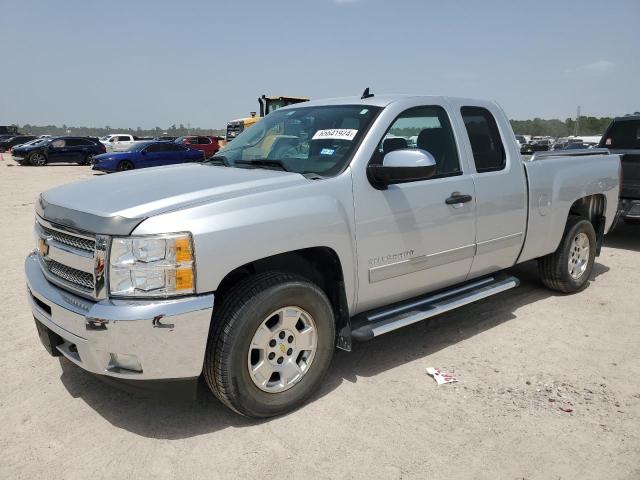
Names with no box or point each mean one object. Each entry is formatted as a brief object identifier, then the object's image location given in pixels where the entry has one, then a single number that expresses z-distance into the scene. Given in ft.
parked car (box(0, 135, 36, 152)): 135.74
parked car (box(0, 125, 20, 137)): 160.15
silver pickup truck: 8.73
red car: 99.96
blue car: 71.26
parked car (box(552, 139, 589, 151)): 95.22
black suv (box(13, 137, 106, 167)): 90.99
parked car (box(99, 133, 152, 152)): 130.47
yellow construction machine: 80.94
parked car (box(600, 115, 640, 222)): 24.71
